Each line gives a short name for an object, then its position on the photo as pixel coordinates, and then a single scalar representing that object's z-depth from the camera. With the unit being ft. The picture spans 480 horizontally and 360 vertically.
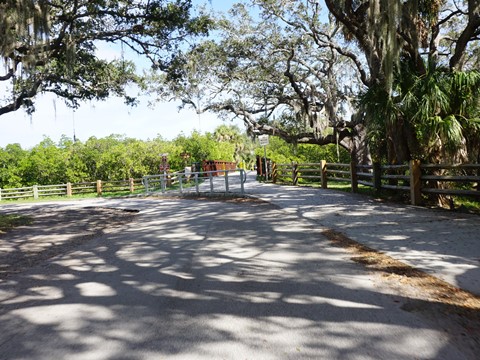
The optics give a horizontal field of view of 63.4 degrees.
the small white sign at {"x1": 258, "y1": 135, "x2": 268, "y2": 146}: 67.86
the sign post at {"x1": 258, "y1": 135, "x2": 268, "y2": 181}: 67.87
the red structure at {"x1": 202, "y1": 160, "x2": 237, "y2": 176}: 107.16
